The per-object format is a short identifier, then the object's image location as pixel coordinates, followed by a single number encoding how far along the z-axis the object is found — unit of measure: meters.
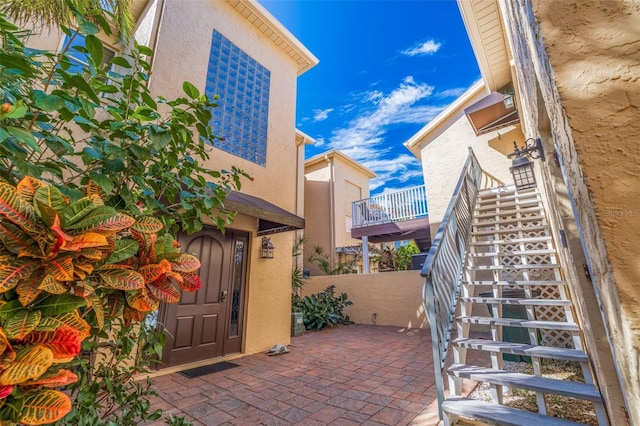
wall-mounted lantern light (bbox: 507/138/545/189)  5.24
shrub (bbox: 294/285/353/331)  7.44
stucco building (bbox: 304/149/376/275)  11.31
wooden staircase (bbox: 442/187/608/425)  2.01
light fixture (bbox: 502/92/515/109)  6.21
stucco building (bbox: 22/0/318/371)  4.44
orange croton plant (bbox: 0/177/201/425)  0.79
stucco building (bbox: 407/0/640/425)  0.72
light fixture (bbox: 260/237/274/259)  5.32
